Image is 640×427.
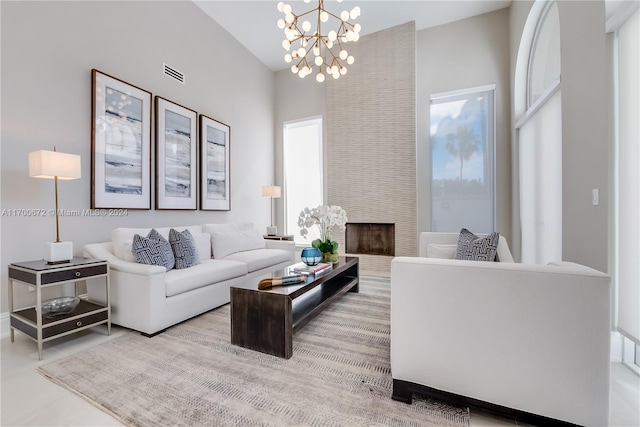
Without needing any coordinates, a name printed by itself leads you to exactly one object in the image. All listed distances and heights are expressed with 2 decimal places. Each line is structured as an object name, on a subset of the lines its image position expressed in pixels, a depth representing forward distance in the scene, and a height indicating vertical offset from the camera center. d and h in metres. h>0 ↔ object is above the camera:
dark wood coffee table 1.87 -0.76
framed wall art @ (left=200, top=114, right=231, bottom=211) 4.06 +0.75
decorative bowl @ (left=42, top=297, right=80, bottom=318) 2.08 -0.71
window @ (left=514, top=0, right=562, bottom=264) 2.66 +0.83
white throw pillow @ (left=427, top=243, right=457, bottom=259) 2.36 -0.35
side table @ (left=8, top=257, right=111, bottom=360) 1.91 -0.74
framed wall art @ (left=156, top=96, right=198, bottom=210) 3.43 +0.76
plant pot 2.97 -0.49
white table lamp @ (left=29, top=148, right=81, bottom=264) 2.03 +0.34
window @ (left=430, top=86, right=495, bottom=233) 4.27 +0.80
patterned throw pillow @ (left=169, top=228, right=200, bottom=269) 2.80 -0.38
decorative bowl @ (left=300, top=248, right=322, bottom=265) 2.64 -0.43
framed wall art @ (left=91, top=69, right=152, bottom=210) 2.78 +0.76
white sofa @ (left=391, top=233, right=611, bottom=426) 1.11 -0.56
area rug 1.33 -0.99
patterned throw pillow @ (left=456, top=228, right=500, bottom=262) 1.99 -0.28
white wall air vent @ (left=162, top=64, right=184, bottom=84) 3.54 +1.86
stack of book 2.37 -0.52
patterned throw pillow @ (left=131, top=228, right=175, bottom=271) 2.45 -0.34
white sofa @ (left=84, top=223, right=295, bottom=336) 2.21 -0.64
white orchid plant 2.91 -0.09
